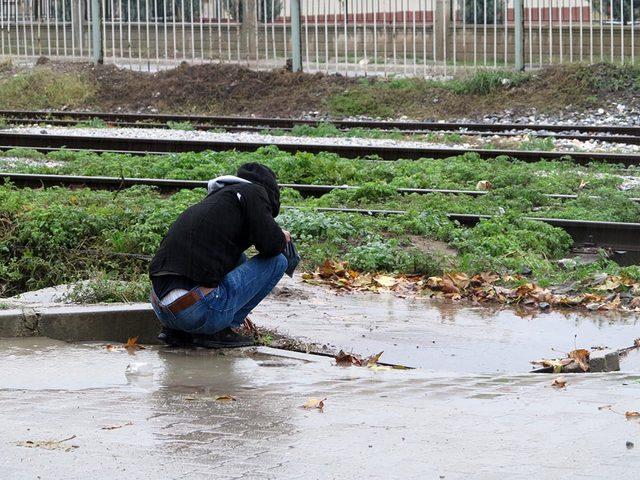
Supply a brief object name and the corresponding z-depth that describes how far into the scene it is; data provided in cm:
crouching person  1430
